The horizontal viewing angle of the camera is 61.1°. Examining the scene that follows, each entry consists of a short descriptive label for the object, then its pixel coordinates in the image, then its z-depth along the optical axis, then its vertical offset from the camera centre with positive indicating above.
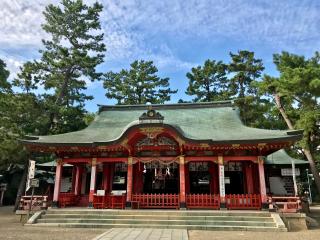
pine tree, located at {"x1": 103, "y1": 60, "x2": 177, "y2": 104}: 36.88 +13.67
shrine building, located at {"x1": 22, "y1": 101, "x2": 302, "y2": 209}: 13.68 +1.45
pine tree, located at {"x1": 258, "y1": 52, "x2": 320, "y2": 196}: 19.67 +7.19
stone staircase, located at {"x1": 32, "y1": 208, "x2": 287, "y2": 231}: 11.50 -1.40
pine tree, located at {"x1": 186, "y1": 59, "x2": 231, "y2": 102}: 38.84 +15.15
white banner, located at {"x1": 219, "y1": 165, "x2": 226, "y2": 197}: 13.64 +0.33
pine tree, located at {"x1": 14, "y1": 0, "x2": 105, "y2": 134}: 23.47 +11.00
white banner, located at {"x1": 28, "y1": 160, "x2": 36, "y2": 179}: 12.41 +0.72
